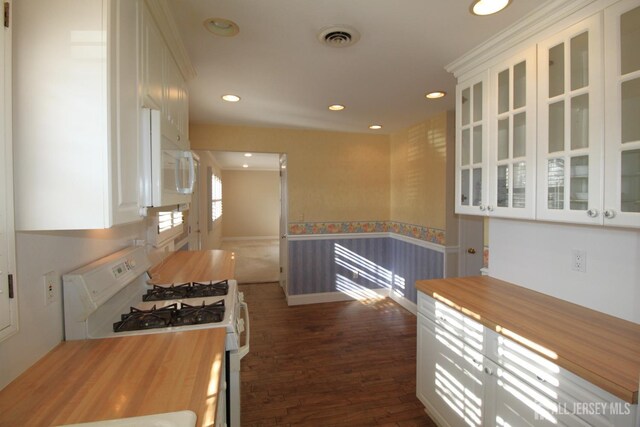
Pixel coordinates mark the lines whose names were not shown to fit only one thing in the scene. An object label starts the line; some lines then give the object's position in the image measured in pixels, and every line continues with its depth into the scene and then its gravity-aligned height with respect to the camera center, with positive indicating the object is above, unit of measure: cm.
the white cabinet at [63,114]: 94 +29
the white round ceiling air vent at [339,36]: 178 +101
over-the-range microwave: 131 +20
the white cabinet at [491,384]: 113 -78
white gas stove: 131 -51
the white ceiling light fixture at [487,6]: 154 +102
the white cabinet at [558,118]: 132 +46
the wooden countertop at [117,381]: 91 -57
